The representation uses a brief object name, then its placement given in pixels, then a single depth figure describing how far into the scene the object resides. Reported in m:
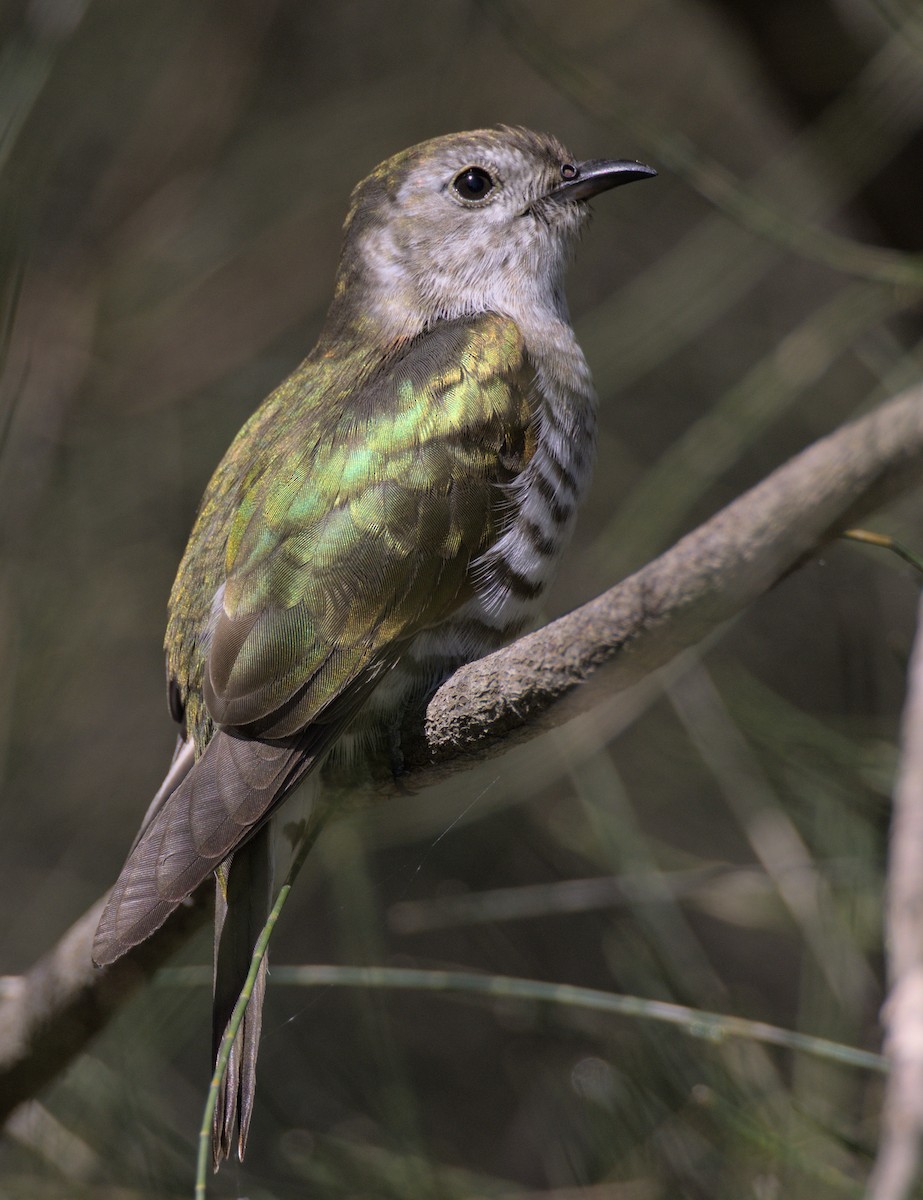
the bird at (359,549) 4.17
